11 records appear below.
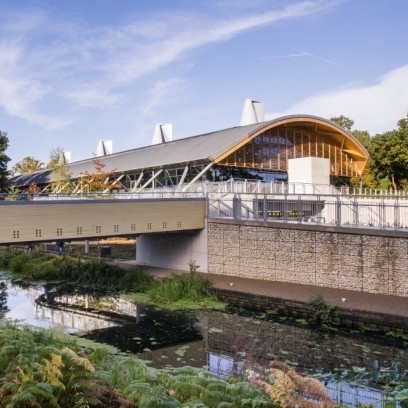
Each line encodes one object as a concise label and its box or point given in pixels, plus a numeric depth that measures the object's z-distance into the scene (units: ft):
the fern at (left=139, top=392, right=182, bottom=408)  13.69
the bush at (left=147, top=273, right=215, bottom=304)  49.37
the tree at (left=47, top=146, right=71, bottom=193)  121.08
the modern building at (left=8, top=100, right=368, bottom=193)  94.43
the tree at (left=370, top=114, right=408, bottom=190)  107.86
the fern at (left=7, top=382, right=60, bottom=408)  12.74
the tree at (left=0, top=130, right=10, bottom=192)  111.45
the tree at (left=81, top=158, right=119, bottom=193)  108.27
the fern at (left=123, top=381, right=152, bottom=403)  14.92
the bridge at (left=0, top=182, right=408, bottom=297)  46.39
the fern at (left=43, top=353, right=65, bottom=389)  13.94
